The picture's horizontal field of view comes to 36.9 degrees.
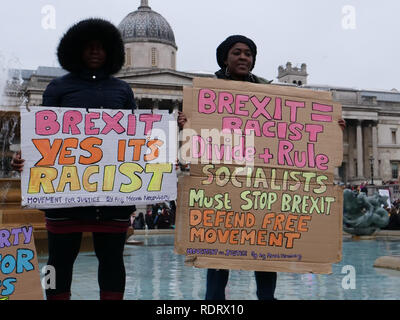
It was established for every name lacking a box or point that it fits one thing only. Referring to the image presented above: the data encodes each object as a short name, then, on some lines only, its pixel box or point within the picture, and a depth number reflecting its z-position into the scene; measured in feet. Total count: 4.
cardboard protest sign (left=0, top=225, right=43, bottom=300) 11.06
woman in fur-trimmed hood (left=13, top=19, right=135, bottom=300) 10.95
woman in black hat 11.72
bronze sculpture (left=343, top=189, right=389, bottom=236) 47.57
